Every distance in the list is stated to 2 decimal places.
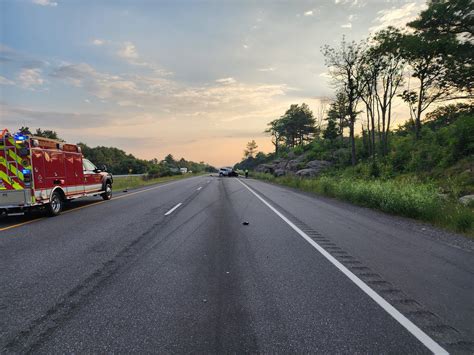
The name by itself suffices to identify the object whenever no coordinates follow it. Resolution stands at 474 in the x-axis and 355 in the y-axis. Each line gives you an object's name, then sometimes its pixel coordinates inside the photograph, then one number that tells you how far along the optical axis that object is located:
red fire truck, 9.51
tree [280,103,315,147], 77.56
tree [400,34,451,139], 20.89
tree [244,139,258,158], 146.49
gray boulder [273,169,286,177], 48.05
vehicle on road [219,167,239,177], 56.03
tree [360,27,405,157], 29.59
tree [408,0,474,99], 17.83
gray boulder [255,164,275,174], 60.74
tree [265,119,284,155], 88.12
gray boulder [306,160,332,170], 41.93
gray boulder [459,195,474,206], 10.77
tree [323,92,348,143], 37.89
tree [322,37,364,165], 32.16
